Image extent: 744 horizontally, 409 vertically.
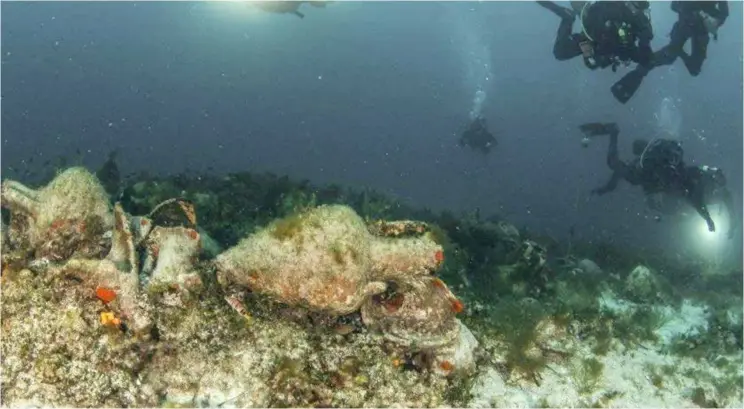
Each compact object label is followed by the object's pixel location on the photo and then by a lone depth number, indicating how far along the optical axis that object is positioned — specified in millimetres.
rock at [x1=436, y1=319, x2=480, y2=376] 3867
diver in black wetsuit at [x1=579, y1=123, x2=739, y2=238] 11031
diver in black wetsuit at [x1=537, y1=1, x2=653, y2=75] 10070
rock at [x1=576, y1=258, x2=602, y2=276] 7426
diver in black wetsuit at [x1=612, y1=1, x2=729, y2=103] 9922
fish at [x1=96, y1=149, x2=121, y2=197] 9039
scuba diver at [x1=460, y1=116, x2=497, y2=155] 24719
